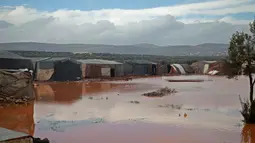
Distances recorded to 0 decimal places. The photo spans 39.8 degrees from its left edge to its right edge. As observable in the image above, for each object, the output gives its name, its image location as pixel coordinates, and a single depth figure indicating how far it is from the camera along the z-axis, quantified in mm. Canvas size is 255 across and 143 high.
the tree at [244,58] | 15023
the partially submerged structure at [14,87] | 20453
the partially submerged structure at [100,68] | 44156
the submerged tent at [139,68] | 50816
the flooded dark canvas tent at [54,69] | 37844
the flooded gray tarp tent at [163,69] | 55469
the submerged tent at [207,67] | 55078
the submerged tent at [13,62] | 29628
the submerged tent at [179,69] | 58031
